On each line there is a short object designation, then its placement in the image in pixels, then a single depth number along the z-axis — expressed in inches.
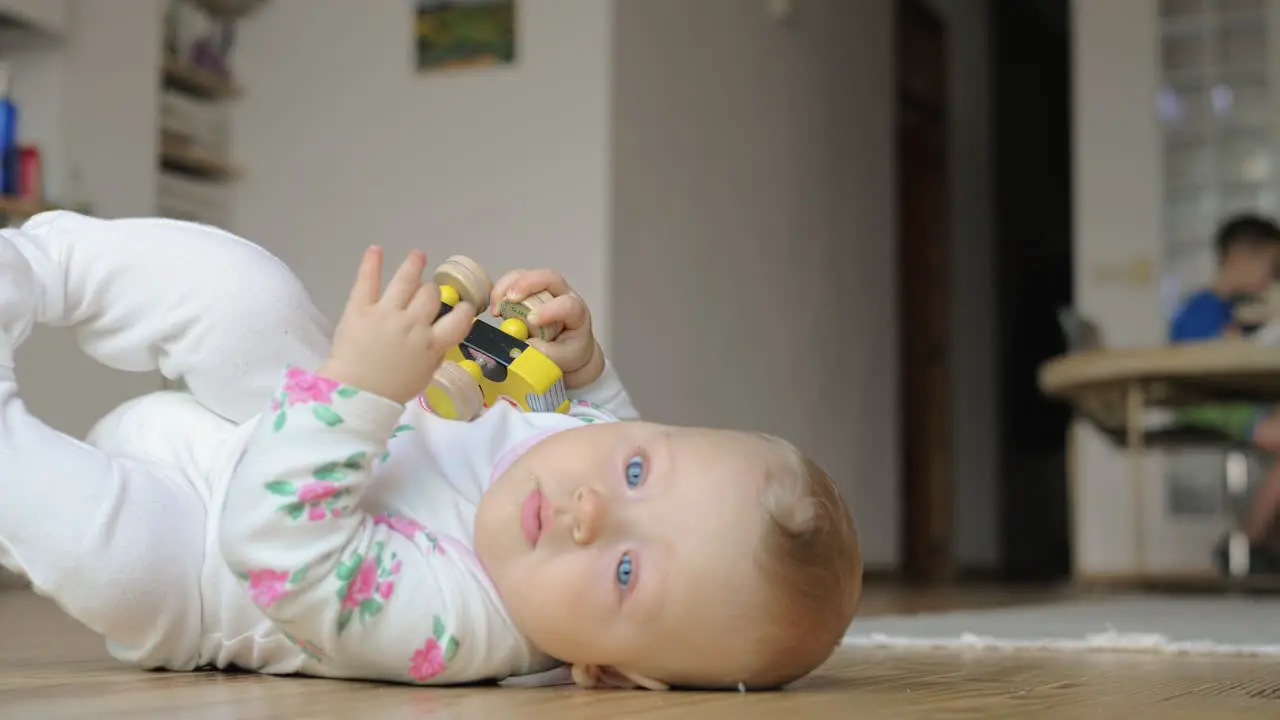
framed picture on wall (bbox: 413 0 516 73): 152.3
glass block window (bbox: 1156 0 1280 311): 200.7
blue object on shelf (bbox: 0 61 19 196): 133.9
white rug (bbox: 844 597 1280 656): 69.0
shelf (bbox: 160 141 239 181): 157.6
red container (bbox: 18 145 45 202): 136.6
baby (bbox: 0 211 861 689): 38.9
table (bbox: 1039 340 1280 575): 145.9
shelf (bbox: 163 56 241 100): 157.2
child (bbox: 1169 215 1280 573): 181.9
